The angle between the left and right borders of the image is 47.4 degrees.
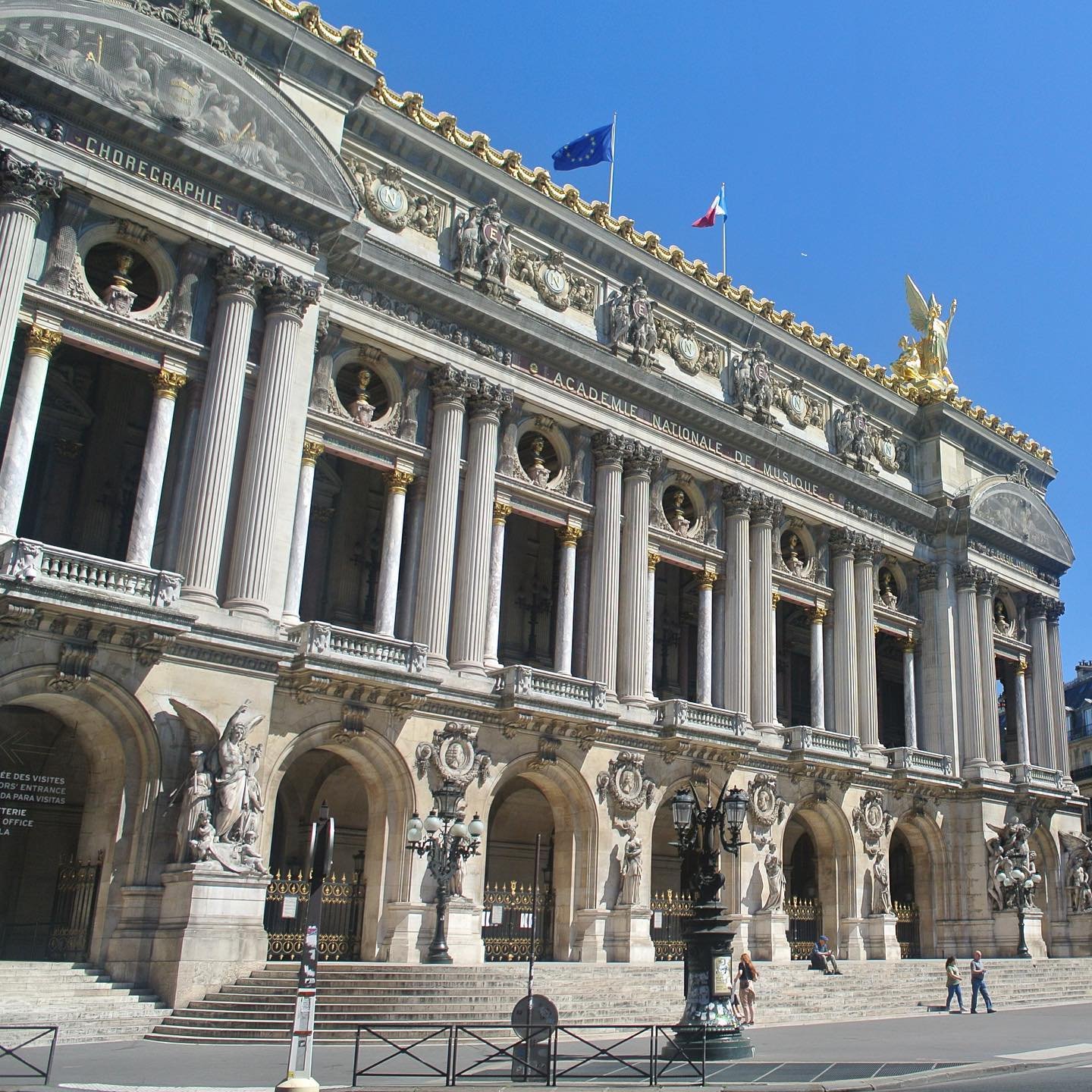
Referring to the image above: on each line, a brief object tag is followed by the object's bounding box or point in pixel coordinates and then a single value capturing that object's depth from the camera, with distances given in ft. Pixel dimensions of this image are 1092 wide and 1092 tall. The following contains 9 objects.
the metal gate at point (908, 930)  149.07
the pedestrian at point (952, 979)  104.01
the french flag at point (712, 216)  145.69
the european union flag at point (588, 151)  130.93
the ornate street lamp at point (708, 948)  64.44
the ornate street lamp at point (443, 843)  90.02
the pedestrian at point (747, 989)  90.07
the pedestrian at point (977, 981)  105.81
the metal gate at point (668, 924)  117.60
